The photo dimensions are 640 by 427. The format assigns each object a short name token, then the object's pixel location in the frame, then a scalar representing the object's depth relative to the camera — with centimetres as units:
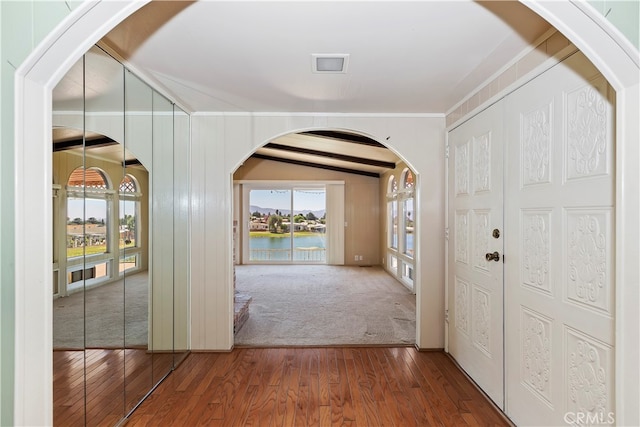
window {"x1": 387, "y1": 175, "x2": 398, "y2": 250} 742
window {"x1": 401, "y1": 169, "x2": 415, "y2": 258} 632
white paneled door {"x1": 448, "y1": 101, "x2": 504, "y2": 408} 240
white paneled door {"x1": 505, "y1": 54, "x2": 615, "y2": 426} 155
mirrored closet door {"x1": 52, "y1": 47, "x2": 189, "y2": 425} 170
